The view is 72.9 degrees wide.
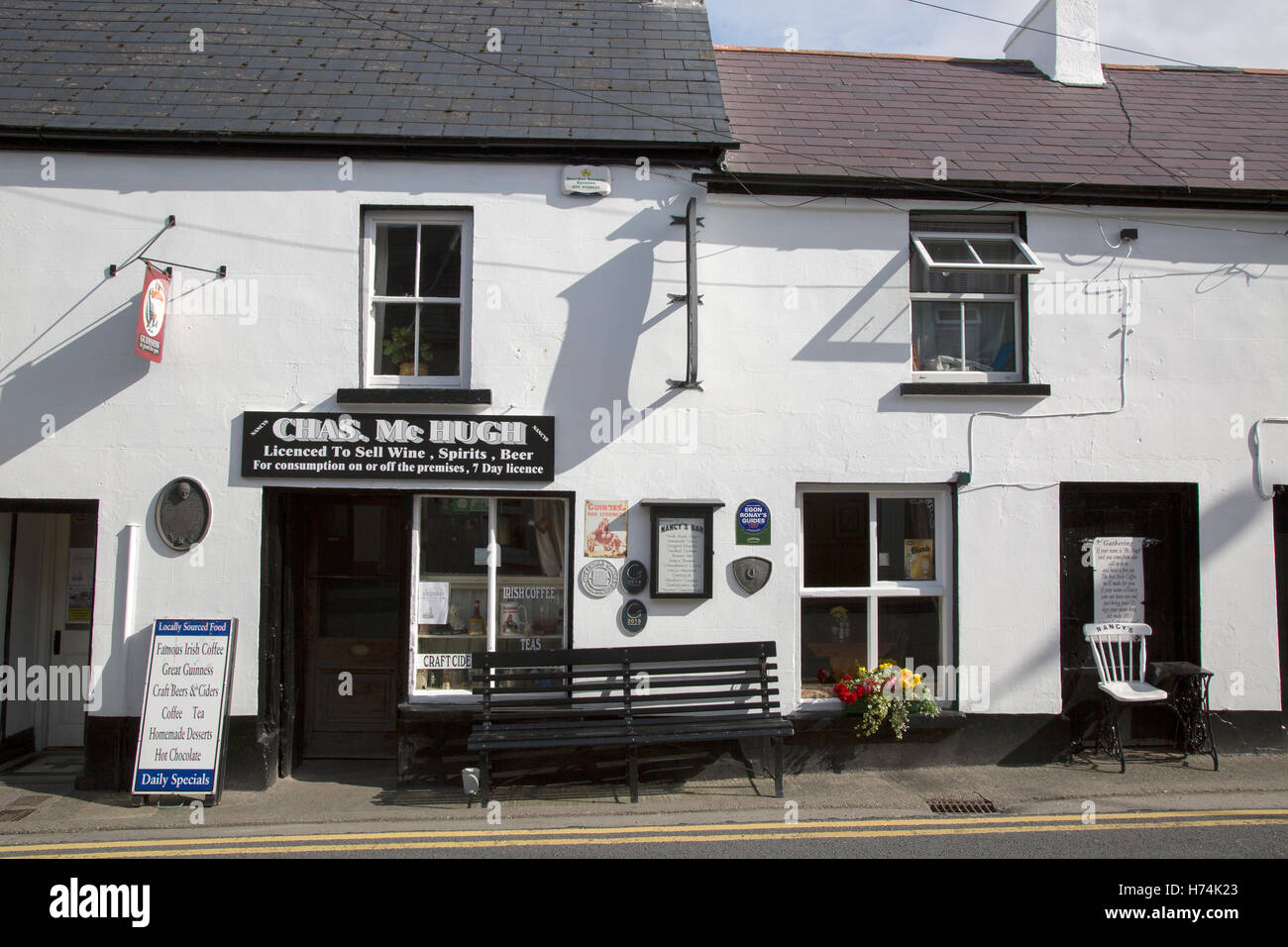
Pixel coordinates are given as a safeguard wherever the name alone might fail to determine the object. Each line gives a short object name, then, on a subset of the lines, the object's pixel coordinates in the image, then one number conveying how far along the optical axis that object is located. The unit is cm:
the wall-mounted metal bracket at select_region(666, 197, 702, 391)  714
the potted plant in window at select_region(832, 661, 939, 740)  724
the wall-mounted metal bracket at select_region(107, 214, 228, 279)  730
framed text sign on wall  731
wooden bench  663
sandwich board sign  671
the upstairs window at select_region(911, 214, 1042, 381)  795
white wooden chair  732
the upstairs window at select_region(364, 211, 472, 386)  761
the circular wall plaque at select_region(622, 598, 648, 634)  732
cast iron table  744
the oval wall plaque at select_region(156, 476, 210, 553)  719
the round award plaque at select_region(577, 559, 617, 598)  732
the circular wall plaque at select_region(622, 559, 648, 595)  732
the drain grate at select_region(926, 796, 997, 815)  641
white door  843
